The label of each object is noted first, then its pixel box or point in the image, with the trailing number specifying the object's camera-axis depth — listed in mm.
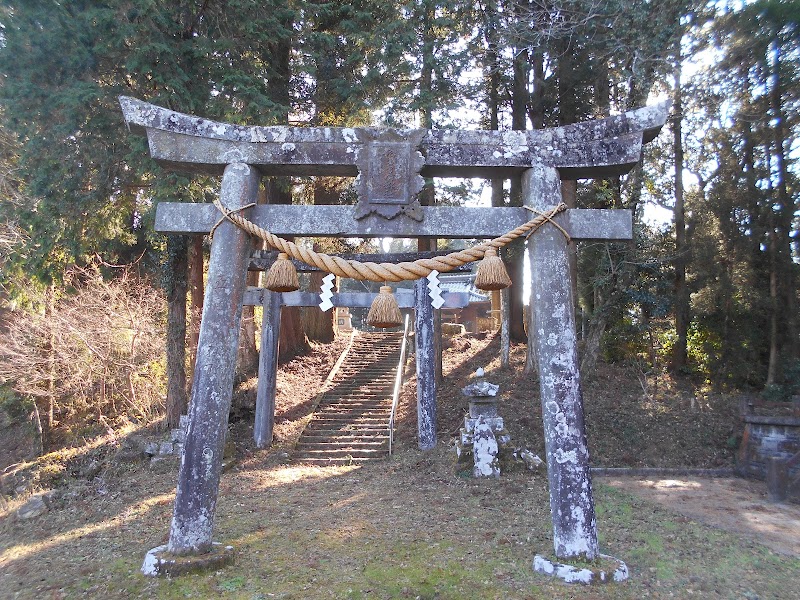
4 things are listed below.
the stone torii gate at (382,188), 4715
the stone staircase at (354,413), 11344
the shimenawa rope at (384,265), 4547
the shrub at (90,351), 11102
